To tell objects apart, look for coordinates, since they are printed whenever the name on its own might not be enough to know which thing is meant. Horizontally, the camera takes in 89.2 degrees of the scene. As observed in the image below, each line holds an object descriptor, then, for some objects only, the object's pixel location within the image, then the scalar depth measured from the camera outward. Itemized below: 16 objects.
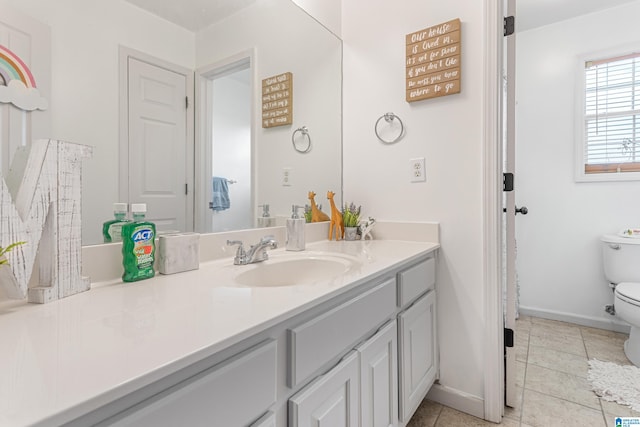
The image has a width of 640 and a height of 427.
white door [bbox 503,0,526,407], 1.45
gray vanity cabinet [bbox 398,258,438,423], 1.17
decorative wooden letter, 0.63
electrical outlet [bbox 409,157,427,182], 1.58
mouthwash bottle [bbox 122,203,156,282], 0.85
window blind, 2.31
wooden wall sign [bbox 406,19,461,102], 1.47
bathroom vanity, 0.40
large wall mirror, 0.84
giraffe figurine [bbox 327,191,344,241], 1.73
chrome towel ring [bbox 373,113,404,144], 1.65
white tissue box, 0.94
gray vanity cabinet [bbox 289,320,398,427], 0.74
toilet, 1.83
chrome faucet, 1.13
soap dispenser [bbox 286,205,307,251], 1.40
